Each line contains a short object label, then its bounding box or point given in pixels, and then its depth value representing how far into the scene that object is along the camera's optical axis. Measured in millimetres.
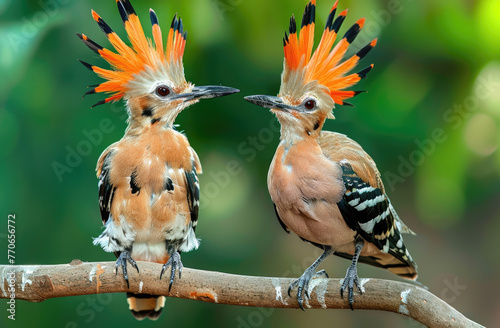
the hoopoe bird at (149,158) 5230
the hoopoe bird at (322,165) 5035
